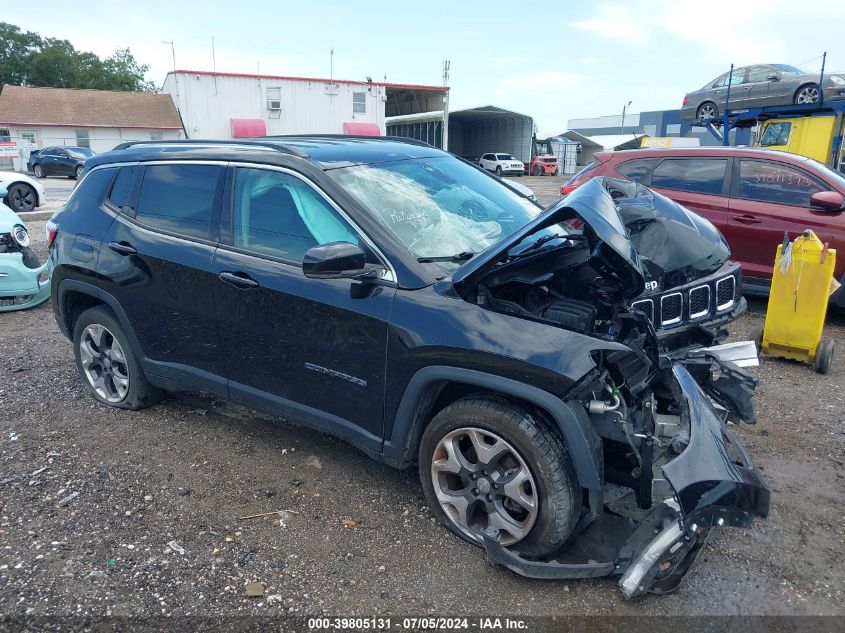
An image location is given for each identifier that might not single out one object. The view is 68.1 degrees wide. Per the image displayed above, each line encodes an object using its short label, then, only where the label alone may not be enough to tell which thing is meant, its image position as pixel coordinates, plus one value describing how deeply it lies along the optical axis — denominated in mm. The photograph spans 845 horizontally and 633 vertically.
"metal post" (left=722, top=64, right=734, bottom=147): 16141
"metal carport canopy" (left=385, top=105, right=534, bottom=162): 46438
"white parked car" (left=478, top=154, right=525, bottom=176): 40469
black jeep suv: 2547
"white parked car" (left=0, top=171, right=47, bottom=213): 13250
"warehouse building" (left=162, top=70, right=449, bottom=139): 30688
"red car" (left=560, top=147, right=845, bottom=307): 6145
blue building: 54412
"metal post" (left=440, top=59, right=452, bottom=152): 36531
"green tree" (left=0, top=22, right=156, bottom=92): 62219
